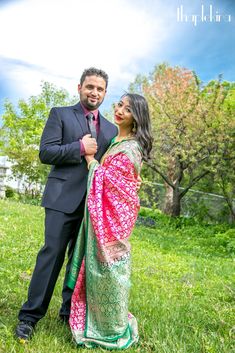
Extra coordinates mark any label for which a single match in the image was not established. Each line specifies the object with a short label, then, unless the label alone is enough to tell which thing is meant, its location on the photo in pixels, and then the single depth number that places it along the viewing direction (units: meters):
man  3.31
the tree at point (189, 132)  12.78
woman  3.22
